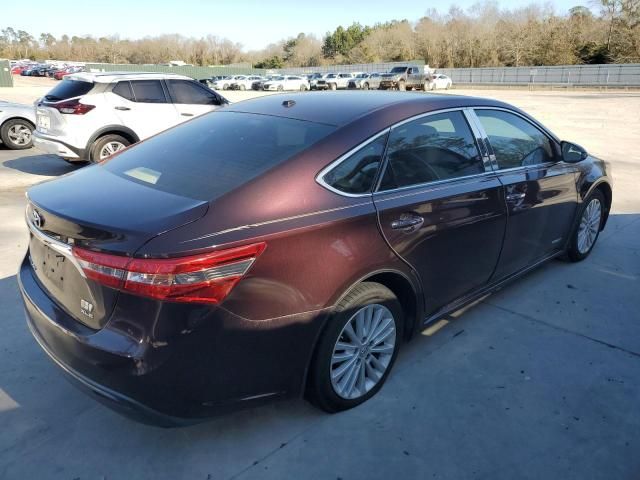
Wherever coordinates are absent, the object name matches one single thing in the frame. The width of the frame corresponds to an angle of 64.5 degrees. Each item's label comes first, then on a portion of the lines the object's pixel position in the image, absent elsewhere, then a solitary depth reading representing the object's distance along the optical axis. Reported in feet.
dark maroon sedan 6.75
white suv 26.76
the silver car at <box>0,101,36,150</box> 35.45
